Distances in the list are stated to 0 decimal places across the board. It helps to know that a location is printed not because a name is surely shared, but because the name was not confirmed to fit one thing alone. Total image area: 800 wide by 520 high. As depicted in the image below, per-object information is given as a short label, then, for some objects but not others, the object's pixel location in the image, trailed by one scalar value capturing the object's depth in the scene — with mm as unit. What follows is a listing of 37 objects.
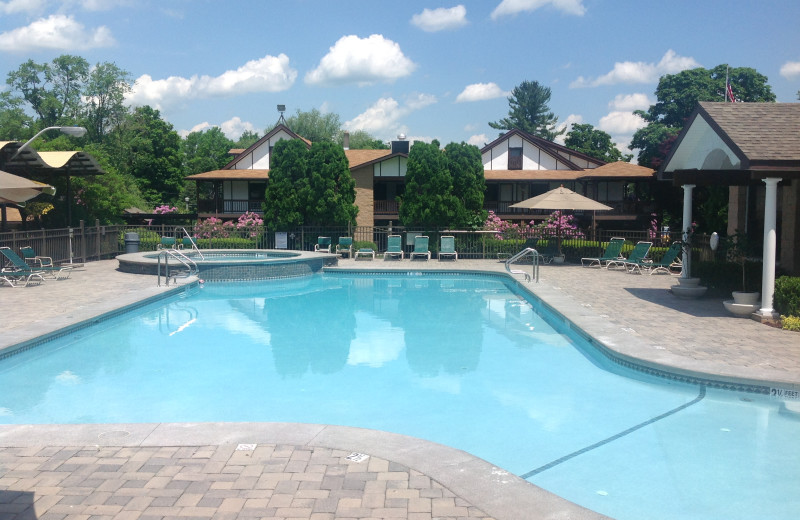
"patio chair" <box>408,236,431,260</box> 24766
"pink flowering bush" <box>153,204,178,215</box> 40250
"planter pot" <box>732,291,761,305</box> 12305
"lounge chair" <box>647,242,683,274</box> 19078
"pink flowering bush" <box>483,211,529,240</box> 25906
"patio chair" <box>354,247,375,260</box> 24839
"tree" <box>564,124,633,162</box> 64450
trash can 24859
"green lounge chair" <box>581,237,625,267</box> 21984
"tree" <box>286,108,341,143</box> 65438
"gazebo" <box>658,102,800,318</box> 11320
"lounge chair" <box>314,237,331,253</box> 25794
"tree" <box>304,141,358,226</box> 26203
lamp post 15328
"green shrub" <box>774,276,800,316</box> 11219
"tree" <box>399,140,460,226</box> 25906
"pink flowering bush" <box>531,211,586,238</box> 25630
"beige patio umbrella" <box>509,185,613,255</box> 22062
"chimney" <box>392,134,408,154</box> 39219
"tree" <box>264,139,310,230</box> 26422
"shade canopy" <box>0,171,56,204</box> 14903
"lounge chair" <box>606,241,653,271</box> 20250
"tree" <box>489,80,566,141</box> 86688
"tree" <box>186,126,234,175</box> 62812
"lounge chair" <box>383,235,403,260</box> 25094
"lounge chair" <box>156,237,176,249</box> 24500
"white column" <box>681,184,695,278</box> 15094
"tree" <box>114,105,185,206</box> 54750
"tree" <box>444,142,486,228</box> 26469
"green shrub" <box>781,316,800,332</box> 10898
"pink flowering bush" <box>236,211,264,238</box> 27580
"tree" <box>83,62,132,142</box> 61844
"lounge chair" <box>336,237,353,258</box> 25266
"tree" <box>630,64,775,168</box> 51438
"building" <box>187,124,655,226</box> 36906
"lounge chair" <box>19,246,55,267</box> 18344
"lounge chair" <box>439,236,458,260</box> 24875
